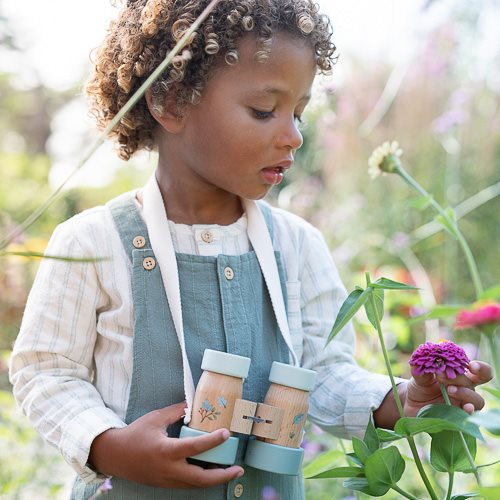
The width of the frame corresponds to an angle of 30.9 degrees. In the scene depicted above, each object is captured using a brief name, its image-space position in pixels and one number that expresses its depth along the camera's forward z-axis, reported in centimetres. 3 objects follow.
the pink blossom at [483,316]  130
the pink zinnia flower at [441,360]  119
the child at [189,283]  145
